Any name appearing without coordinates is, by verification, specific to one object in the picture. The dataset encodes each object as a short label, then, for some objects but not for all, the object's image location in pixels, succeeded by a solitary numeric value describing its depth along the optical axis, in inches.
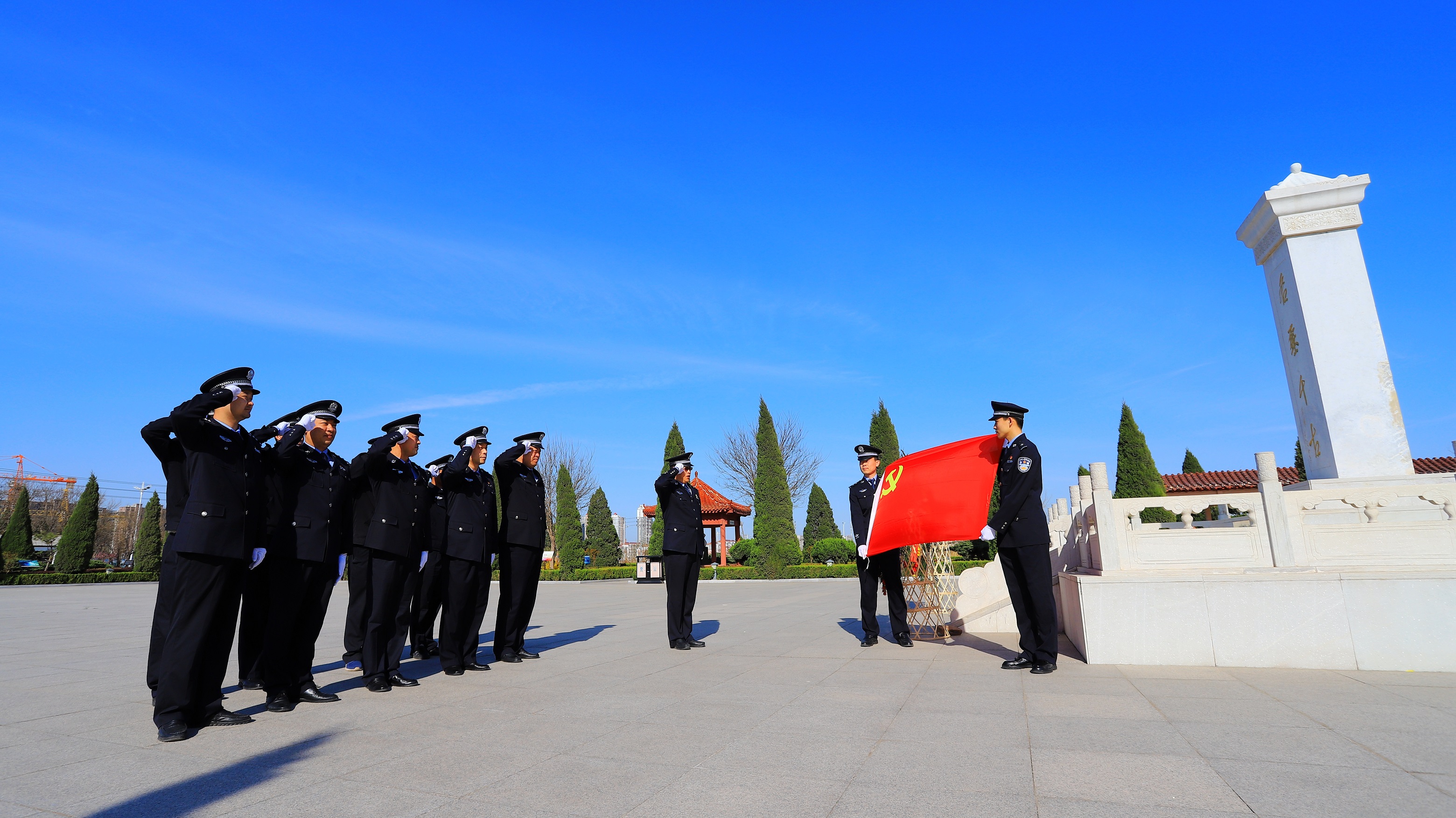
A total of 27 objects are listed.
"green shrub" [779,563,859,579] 940.0
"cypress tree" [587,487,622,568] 1184.8
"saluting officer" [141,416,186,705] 162.1
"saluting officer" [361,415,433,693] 203.2
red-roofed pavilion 1027.9
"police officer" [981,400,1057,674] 215.6
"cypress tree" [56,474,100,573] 1251.8
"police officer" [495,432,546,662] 260.2
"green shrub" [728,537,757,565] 1117.1
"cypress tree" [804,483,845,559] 1218.6
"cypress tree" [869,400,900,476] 1103.6
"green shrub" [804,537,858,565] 1055.6
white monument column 334.0
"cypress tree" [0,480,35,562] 1298.0
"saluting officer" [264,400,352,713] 182.4
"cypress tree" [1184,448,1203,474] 1184.8
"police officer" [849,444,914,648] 283.3
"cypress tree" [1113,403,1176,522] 901.8
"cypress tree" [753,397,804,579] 959.6
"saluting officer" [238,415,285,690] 187.6
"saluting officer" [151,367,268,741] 152.3
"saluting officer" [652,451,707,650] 284.7
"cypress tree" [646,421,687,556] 1069.8
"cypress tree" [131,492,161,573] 1333.7
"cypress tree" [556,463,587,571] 1135.0
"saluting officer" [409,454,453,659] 251.4
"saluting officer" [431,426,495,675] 234.5
